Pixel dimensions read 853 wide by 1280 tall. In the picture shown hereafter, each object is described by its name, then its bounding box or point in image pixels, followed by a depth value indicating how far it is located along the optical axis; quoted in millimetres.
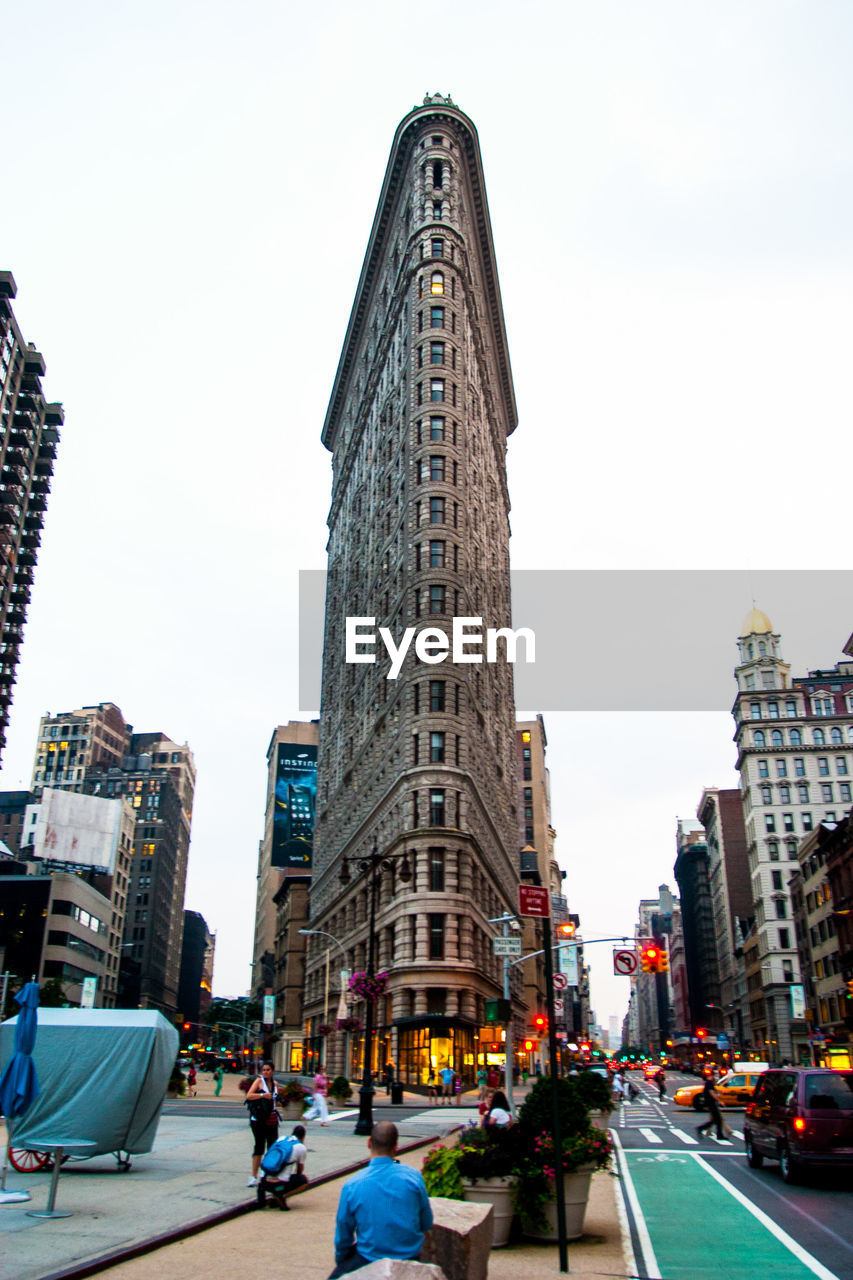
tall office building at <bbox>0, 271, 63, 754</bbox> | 109625
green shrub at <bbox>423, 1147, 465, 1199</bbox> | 10953
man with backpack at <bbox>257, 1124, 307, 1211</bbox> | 14430
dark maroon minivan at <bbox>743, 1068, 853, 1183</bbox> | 17203
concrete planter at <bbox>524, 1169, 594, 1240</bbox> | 11906
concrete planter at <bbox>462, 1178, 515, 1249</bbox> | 11773
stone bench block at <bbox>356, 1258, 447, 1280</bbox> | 5559
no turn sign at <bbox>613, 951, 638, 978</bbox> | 35594
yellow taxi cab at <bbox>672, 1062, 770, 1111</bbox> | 43125
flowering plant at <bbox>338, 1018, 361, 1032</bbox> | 49091
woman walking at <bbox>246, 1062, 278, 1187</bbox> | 17016
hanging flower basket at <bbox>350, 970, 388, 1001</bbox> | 33075
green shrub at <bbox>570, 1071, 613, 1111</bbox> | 16905
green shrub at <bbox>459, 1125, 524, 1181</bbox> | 11812
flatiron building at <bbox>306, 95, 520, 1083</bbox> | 61125
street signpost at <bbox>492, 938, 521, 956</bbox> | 32031
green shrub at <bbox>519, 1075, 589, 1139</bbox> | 12094
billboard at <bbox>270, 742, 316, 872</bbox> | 129750
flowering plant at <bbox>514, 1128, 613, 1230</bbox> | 11734
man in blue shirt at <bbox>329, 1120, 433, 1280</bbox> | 6547
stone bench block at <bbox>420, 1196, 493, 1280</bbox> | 8473
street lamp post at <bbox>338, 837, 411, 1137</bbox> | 26781
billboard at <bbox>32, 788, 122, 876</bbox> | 120625
